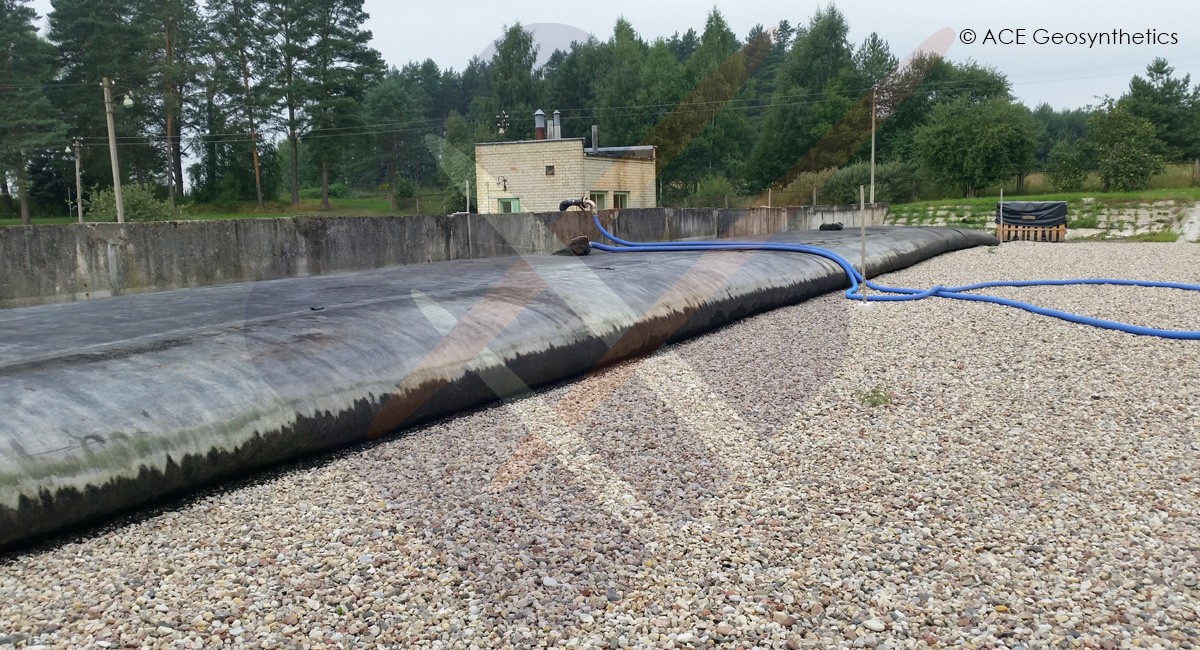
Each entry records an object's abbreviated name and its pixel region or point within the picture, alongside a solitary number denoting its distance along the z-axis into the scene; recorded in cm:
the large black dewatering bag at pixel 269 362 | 321
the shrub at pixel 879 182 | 3647
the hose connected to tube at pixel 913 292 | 662
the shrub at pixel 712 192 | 3953
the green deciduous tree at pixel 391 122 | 6353
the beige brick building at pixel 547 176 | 2838
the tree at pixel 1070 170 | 3158
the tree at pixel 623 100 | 5388
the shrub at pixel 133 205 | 2777
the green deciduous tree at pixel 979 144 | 3512
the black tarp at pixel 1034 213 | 2112
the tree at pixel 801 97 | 4947
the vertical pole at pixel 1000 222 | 2148
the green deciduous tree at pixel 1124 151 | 2912
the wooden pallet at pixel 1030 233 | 2116
